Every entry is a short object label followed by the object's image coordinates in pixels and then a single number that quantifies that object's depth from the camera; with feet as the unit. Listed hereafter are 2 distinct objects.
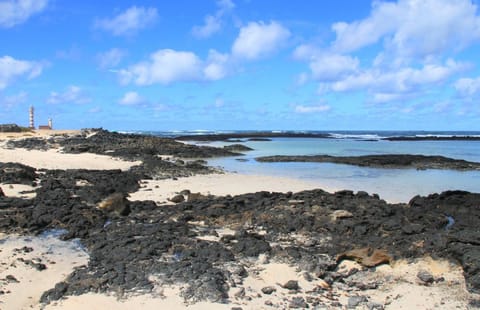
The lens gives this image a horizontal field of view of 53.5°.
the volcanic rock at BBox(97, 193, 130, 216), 36.37
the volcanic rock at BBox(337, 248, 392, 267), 24.27
